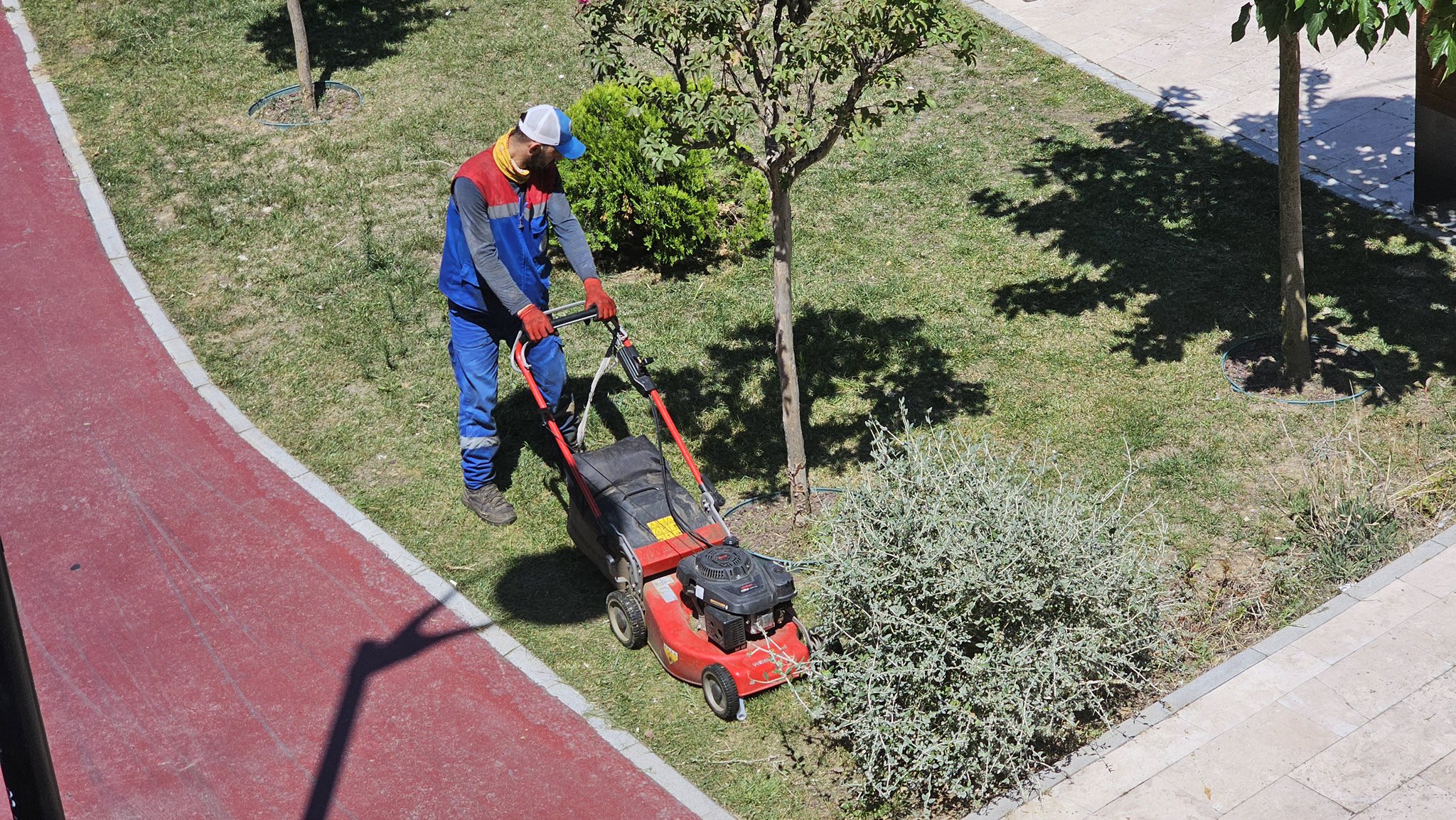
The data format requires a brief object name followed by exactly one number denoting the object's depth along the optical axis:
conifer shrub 9.52
